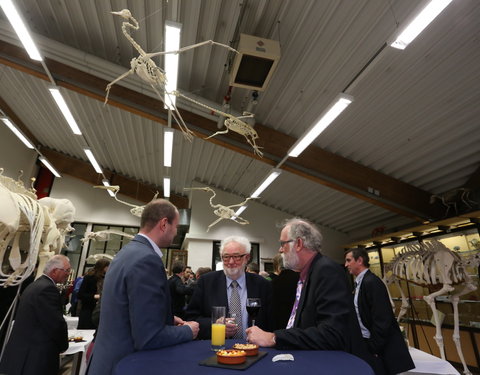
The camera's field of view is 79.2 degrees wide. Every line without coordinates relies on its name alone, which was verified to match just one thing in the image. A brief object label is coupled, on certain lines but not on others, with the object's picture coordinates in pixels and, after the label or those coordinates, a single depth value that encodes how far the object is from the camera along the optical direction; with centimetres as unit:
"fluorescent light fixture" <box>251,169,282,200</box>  667
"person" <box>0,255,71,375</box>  243
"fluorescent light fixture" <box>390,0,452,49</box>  261
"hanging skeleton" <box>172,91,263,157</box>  349
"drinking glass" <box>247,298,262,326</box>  155
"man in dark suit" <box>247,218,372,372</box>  124
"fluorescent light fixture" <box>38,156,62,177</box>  978
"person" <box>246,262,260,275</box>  409
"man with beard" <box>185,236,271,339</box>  207
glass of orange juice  128
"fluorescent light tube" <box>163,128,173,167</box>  604
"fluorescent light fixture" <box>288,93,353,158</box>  411
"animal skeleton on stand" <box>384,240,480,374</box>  472
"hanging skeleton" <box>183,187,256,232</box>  573
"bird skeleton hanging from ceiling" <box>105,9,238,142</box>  267
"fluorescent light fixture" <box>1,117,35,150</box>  735
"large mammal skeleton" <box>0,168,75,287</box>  296
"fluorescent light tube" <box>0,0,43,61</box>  342
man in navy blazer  120
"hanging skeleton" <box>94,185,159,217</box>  514
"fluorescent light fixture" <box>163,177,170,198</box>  878
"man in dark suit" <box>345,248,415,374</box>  223
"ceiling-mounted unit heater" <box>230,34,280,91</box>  383
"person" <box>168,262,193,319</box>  364
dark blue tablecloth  94
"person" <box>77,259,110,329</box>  400
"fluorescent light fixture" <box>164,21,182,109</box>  324
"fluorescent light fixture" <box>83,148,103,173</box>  789
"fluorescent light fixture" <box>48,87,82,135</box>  525
